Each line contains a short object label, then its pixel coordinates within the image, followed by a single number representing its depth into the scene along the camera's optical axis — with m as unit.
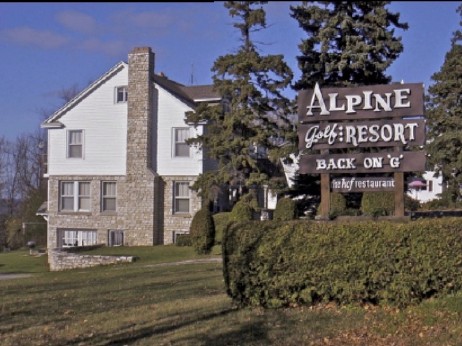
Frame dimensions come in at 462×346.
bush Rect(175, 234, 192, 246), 28.05
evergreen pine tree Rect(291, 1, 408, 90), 25.38
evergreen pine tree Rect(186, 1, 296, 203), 25.78
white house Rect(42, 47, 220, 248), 31.05
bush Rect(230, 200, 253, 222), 24.69
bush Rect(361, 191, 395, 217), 22.55
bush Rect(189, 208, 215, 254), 23.73
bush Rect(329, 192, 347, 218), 24.05
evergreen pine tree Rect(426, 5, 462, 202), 32.56
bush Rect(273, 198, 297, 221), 24.69
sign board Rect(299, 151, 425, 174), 12.02
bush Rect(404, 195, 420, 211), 37.28
